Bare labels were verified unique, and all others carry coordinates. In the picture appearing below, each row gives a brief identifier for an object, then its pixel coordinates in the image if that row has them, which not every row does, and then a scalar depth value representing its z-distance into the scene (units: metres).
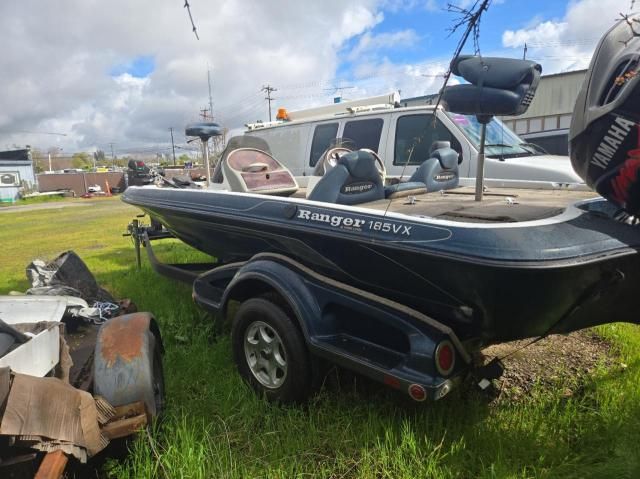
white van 4.90
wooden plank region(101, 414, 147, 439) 2.20
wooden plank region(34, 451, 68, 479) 1.81
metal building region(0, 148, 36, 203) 29.21
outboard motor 1.89
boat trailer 2.29
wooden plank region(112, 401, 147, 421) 2.31
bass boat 2.00
